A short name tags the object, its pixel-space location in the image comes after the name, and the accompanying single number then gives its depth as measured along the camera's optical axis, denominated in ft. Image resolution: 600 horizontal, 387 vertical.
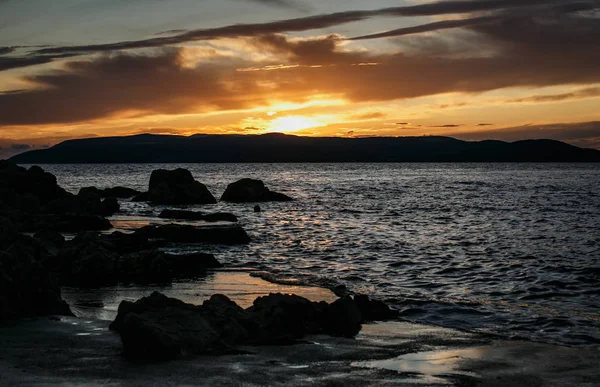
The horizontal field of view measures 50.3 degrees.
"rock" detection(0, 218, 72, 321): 41.34
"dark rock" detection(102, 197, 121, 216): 152.46
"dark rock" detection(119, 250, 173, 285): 61.11
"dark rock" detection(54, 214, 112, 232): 105.81
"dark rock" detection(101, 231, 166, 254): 77.56
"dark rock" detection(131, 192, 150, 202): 209.26
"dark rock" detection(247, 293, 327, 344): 38.73
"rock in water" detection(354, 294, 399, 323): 46.06
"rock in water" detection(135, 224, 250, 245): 95.81
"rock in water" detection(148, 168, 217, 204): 200.54
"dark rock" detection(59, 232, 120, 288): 59.31
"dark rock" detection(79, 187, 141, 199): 237.92
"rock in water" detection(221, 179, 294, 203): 213.46
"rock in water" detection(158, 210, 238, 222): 135.44
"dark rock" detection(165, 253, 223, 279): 65.60
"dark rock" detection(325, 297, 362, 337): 40.93
